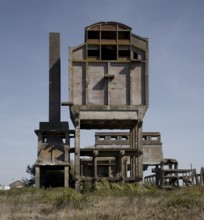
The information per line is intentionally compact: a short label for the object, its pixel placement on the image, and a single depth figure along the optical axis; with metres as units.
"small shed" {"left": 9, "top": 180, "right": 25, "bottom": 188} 74.41
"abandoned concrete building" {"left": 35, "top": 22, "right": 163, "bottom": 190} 39.38
